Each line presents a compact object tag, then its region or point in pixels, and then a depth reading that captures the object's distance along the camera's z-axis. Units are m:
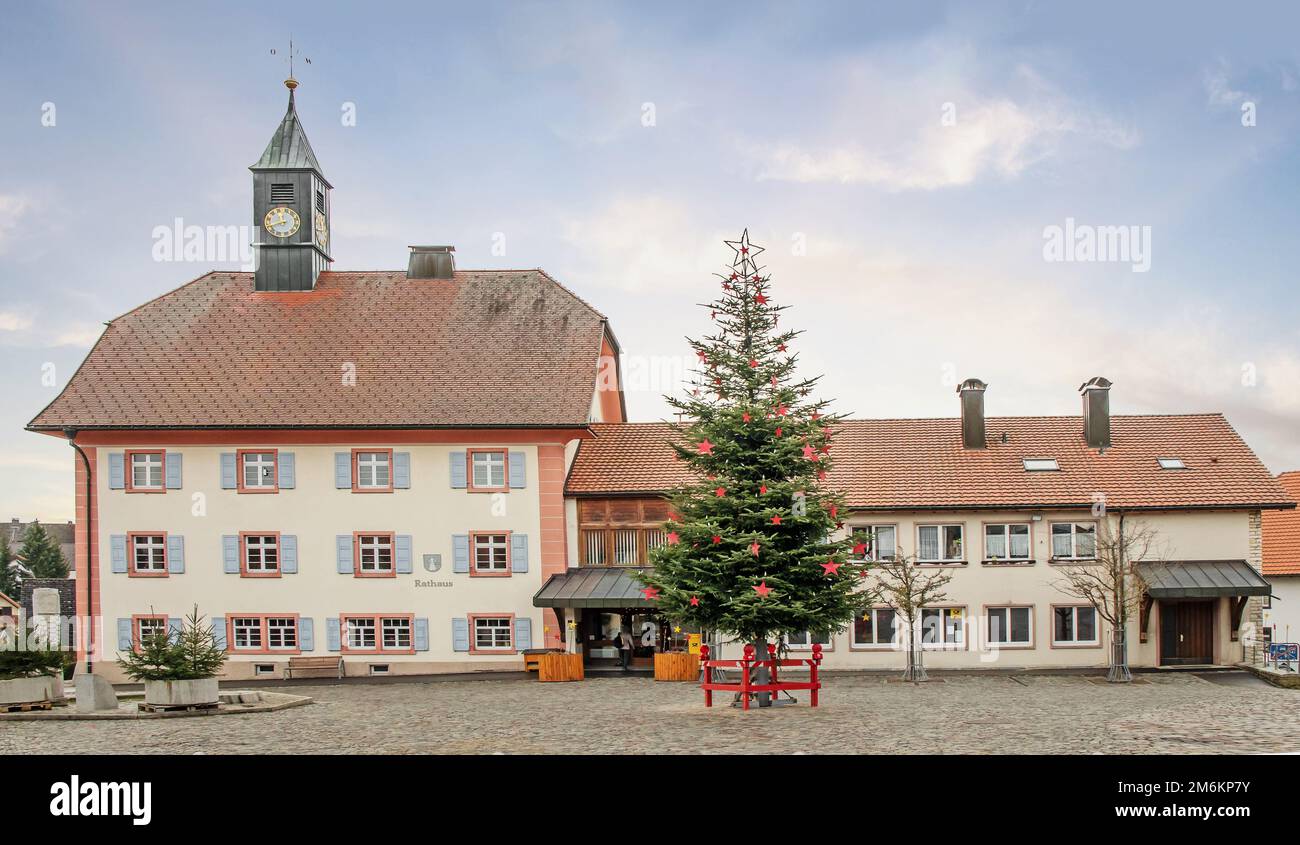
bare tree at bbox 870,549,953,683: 30.41
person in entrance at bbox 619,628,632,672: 33.53
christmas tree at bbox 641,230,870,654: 22.11
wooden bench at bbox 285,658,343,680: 33.69
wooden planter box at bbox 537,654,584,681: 31.38
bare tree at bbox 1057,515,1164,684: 30.30
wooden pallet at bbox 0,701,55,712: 24.04
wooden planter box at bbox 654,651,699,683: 31.00
